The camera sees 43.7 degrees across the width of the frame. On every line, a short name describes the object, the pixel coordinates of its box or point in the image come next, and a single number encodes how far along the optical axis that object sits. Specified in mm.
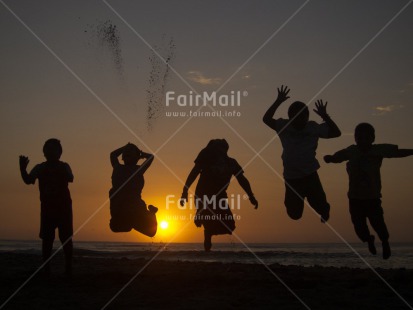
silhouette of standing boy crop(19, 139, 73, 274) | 10102
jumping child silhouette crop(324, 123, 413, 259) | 9844
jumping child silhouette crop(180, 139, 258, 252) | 11578
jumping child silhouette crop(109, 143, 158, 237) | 11109
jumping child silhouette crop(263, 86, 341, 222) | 9859
